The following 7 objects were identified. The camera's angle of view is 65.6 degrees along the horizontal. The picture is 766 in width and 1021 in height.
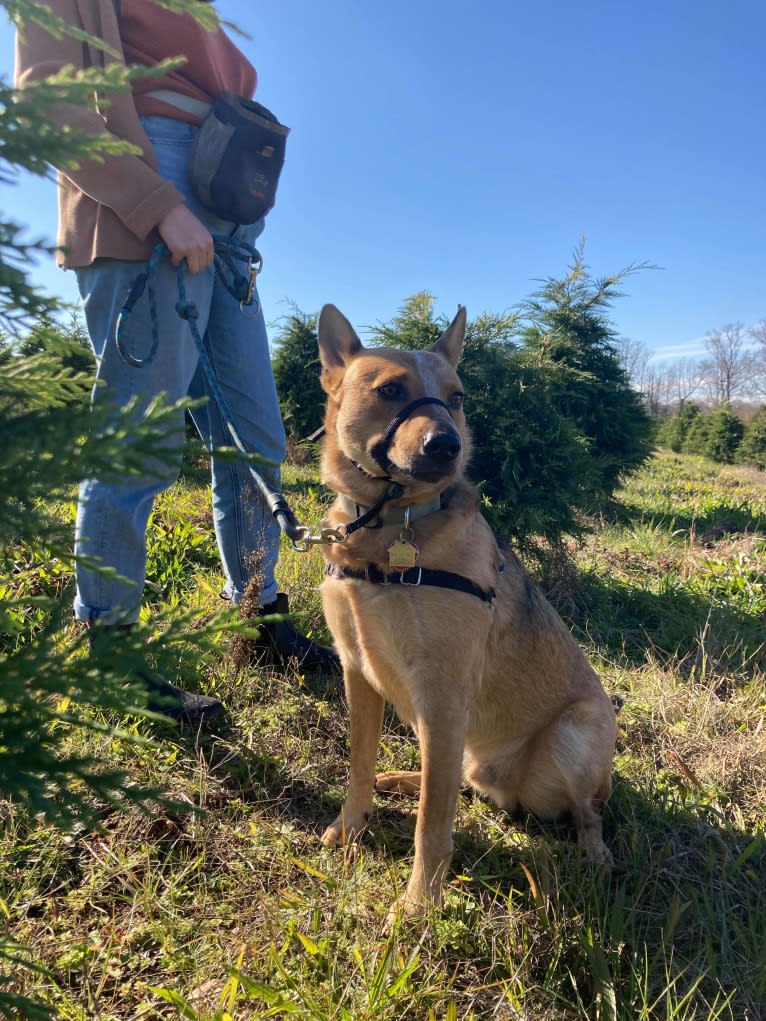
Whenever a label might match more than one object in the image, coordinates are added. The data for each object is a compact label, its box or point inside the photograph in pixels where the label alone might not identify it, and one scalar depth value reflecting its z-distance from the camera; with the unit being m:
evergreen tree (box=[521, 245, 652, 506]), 5.78
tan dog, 1.90
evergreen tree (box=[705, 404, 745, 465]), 22.53
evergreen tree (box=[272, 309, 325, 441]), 9.70
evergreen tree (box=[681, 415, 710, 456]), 24.07
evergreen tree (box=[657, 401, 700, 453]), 26.36
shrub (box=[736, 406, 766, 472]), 21.25
